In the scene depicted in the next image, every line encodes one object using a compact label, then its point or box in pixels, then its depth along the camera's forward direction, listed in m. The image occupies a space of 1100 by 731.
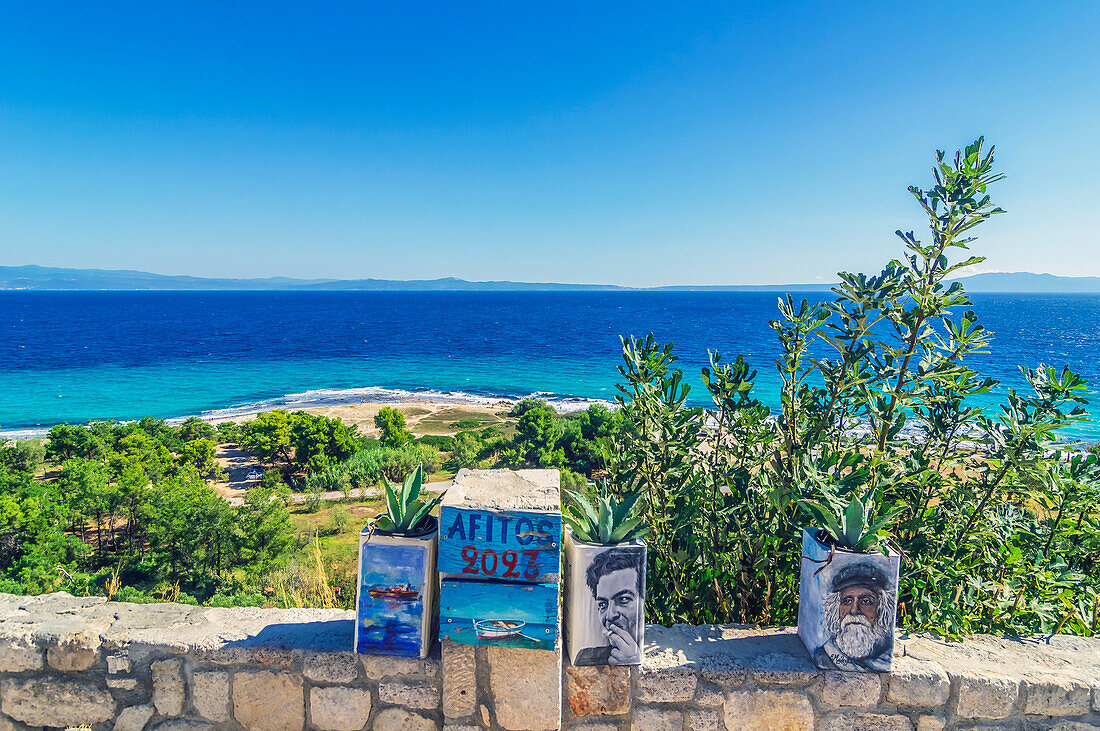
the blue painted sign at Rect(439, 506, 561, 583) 2.15
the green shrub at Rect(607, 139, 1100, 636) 2.71
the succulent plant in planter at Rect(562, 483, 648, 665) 2.24
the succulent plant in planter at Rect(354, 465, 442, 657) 2.29
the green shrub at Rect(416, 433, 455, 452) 23.28
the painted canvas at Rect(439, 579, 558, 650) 2.20
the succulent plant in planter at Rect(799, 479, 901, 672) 2.29
